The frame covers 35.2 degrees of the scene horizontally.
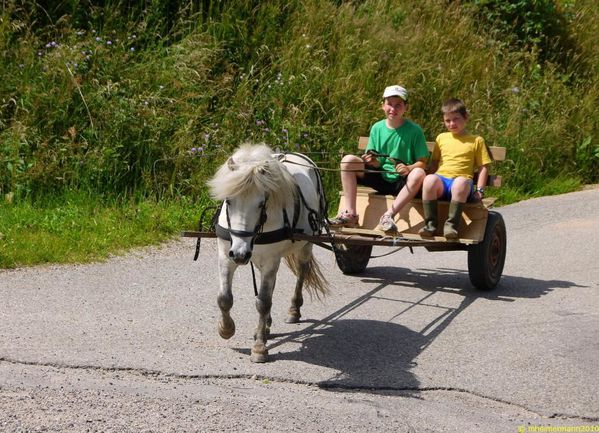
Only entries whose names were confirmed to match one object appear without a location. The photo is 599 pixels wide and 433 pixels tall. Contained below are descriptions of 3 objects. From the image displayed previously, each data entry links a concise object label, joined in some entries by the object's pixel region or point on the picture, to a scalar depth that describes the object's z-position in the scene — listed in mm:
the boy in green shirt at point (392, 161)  7953
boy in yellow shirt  7840
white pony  5938
